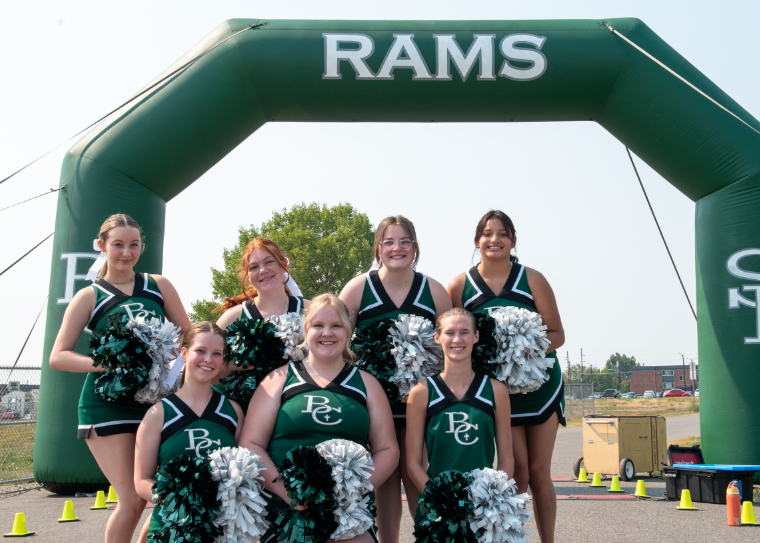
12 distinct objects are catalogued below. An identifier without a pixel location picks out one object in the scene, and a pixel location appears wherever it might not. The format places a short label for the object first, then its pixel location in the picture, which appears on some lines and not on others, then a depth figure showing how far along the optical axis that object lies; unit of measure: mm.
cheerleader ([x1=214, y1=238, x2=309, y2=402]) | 3812
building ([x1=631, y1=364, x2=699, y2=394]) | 90150
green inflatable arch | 6898
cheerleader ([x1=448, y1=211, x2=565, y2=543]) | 3920
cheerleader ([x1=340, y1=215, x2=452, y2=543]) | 3719
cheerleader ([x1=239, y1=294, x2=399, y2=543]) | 3033
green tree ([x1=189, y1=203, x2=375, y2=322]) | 28234
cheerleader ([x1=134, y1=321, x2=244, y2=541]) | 3047
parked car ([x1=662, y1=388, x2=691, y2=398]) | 60000
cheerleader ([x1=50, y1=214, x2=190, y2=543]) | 3367
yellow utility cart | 9508
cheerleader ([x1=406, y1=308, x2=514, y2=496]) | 3248
